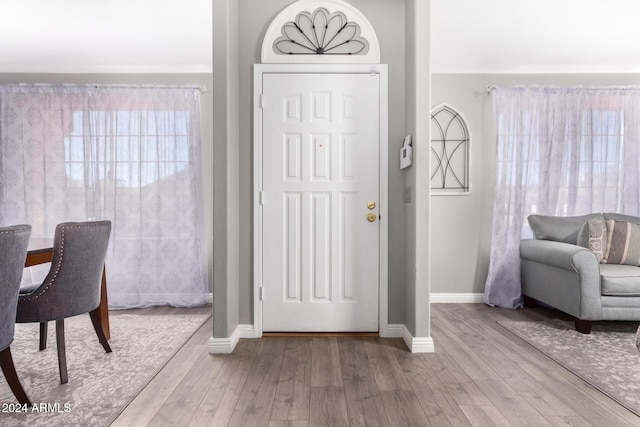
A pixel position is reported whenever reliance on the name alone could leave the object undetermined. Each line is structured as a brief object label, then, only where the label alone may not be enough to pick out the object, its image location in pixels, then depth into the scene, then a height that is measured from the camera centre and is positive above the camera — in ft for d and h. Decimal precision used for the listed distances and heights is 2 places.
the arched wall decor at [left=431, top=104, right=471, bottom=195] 13.61 +1.54
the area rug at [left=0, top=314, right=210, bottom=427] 6.03 -3.55
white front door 9.75 -0.05
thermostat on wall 8.73 +1.03
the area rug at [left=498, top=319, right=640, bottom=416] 6.95 -3.55
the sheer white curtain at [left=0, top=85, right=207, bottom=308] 13.25 +1.02
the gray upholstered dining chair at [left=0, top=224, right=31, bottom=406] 5.33 -1.25
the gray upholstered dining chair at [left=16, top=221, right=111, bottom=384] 7.02 -1.71
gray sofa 9.94 -1.94
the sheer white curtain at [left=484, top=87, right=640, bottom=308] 13.35 +1.50
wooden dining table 7.54 -1.29
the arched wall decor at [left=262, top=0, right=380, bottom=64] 9.70 +4.13
